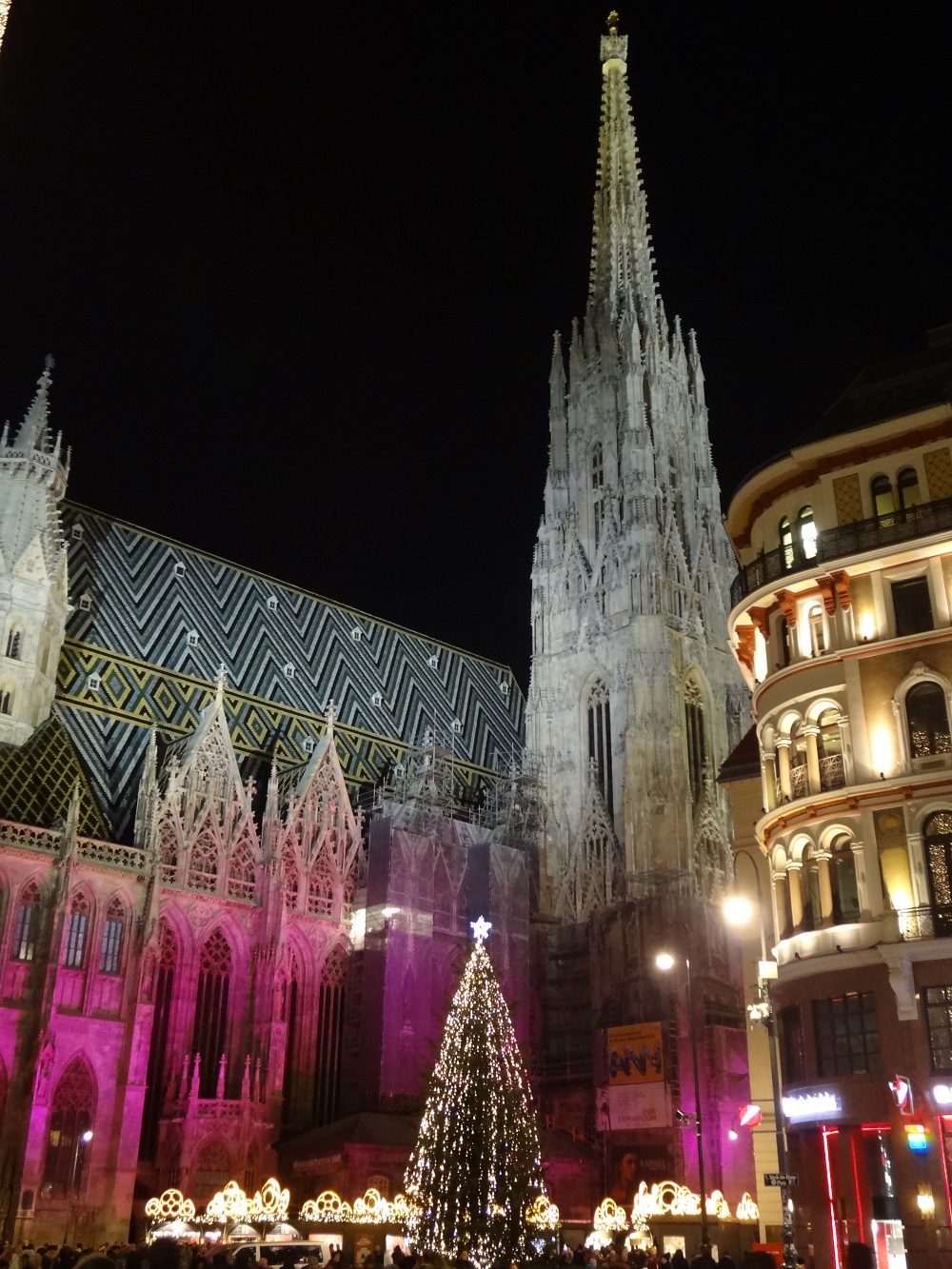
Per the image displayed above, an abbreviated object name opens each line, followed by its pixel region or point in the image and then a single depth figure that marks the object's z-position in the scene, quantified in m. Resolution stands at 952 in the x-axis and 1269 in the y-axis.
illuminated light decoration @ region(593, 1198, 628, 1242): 33.12
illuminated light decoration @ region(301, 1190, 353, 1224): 33.78
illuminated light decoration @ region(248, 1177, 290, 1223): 33.01
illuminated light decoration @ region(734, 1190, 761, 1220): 32.56
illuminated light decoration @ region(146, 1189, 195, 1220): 35.35
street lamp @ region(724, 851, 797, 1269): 19.03
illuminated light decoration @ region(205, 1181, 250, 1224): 33.00
